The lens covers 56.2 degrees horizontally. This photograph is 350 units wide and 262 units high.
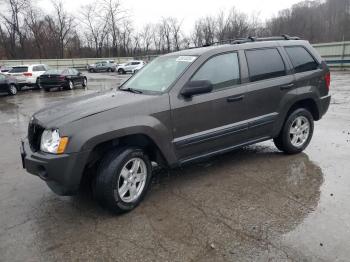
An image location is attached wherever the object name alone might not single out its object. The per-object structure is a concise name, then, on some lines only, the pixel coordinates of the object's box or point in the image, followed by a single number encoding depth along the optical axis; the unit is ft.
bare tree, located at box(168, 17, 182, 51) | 244.83
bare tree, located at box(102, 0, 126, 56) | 208.90
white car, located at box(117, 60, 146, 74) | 126.31
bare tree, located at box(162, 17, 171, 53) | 248.73
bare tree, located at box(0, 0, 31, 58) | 180.45
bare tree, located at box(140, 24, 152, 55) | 247.70
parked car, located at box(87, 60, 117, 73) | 146.92
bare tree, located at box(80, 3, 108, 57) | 218.32
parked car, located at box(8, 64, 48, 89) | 68.33
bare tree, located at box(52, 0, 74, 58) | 201.36
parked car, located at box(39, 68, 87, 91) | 65.36
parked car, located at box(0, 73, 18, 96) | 56.90
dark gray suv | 11.36
